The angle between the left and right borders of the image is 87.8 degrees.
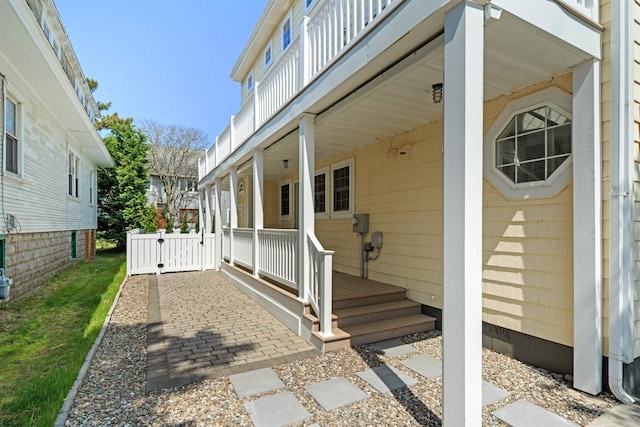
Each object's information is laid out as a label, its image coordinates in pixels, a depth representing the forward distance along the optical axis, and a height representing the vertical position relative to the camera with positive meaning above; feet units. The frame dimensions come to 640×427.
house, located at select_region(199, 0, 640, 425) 7.47 +1.68
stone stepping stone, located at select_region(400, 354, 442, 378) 11.32 -5.43
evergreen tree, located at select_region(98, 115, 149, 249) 55.98 +4.26
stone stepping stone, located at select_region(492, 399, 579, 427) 8.48 -5.35
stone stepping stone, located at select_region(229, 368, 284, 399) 10.17 -5.39
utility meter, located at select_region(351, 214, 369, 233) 20.74 -0.55
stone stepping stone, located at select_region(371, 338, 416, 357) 13.08 -5.47
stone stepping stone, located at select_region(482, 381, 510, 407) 9.60 -5.38
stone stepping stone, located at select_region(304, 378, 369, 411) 9.45 -5.37
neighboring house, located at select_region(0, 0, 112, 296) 18.94 +5.65
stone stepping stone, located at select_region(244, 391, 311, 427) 8.62 -5.36
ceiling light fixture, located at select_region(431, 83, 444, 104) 11.79 +4.41
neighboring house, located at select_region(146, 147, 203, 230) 84.64 +8.58
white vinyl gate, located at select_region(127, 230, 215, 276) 31.68 -3.84
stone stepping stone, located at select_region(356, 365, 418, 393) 10.42 -5.40
